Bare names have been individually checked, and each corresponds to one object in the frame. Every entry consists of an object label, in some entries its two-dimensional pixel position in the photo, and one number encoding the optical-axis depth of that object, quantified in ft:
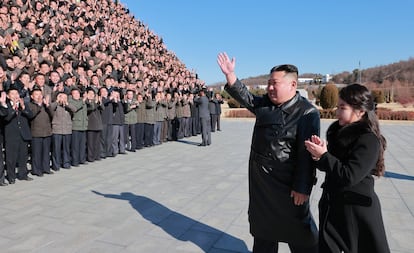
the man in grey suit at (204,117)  37.17
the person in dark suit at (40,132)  22.56
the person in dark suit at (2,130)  19.94
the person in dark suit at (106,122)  29.34
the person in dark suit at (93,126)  27.55
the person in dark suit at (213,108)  50.14
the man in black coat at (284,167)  8.33
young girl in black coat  7.32
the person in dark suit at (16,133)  20.53
